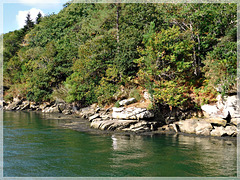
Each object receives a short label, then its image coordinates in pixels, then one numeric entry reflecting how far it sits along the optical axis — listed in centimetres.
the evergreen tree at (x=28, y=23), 8588
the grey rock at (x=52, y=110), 4113
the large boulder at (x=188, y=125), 2186
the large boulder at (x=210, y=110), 2187
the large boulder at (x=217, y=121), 2059
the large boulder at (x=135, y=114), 2364
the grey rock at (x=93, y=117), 2756
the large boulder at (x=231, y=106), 2056
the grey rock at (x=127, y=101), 2655
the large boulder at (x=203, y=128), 2091
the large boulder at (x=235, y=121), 2016
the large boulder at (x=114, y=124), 2339
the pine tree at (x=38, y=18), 8765
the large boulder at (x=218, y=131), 2023
